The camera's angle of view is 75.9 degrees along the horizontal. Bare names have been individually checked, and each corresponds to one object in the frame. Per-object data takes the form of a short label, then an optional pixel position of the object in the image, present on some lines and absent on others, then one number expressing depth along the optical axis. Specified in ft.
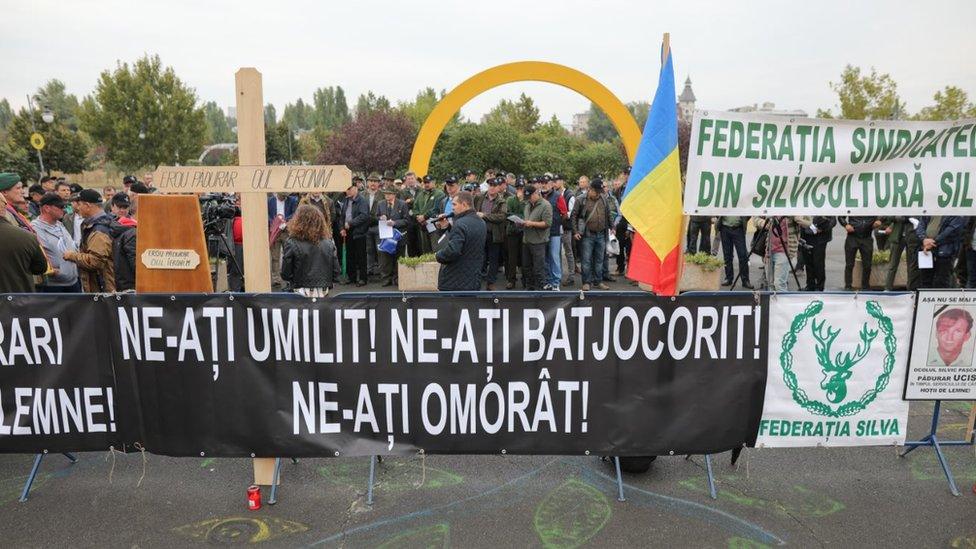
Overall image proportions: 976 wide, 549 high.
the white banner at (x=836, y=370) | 13.78
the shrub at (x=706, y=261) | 35.83
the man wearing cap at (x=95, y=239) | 23.75
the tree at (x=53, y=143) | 141.08
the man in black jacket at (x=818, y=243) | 33.45
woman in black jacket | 20.12
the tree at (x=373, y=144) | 130.62
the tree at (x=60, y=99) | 245.86
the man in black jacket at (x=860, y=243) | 33.71
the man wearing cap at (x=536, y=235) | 34.50
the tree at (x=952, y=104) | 86.48
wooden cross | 13.17
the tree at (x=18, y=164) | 117.80
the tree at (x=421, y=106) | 195.88
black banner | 13.44
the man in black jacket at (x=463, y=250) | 21.35
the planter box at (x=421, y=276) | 37.11
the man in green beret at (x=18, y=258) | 17.74
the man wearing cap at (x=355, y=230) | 39.96
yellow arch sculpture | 55.72
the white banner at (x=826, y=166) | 13.39
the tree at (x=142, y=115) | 144.97
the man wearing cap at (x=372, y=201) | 40.45
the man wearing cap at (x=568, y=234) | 40.45
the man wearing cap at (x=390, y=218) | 39.22
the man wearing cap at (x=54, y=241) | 22.44
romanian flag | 13.43
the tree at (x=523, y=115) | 196.44
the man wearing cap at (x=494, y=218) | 37.91
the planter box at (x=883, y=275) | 36.76
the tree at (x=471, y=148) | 111.45
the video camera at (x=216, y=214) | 31.60
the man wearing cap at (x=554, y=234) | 36.96
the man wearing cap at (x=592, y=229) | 35.76
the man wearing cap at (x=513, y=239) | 38.09
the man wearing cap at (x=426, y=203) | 40.19
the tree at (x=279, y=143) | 177.37
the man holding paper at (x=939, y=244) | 27.78
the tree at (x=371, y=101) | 243.54
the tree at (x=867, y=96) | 88.58
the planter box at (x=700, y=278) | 36.04
